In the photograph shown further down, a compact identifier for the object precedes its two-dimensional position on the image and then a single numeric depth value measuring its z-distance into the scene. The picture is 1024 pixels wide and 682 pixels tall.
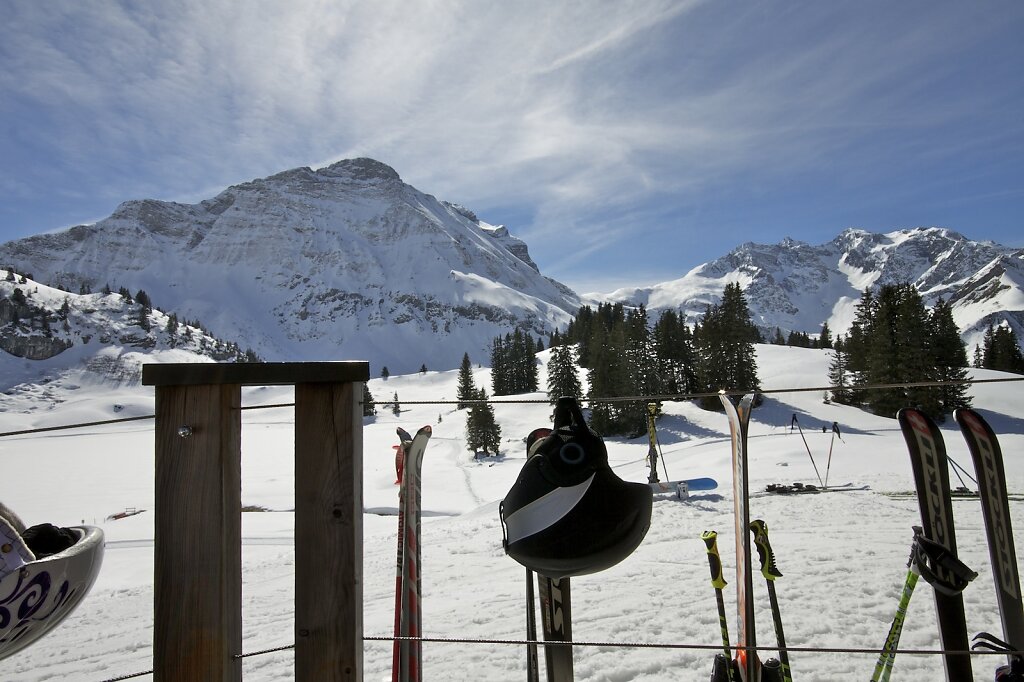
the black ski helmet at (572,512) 1.83
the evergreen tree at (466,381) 59.09
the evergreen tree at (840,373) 42.06
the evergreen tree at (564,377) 45.27
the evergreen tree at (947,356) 30.36
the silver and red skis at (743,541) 2.63
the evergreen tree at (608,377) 39.66
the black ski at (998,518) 2.72
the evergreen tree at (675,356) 48.31
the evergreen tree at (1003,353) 49.99
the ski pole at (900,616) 2.65
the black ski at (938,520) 2.55
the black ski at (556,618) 2.76
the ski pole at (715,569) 2.94
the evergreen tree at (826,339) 71.84
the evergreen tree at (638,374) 40.75
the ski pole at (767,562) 2.98
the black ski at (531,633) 2.83
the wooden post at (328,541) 1.85
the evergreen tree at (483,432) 39.34
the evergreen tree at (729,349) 39.62
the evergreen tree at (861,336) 40.47
